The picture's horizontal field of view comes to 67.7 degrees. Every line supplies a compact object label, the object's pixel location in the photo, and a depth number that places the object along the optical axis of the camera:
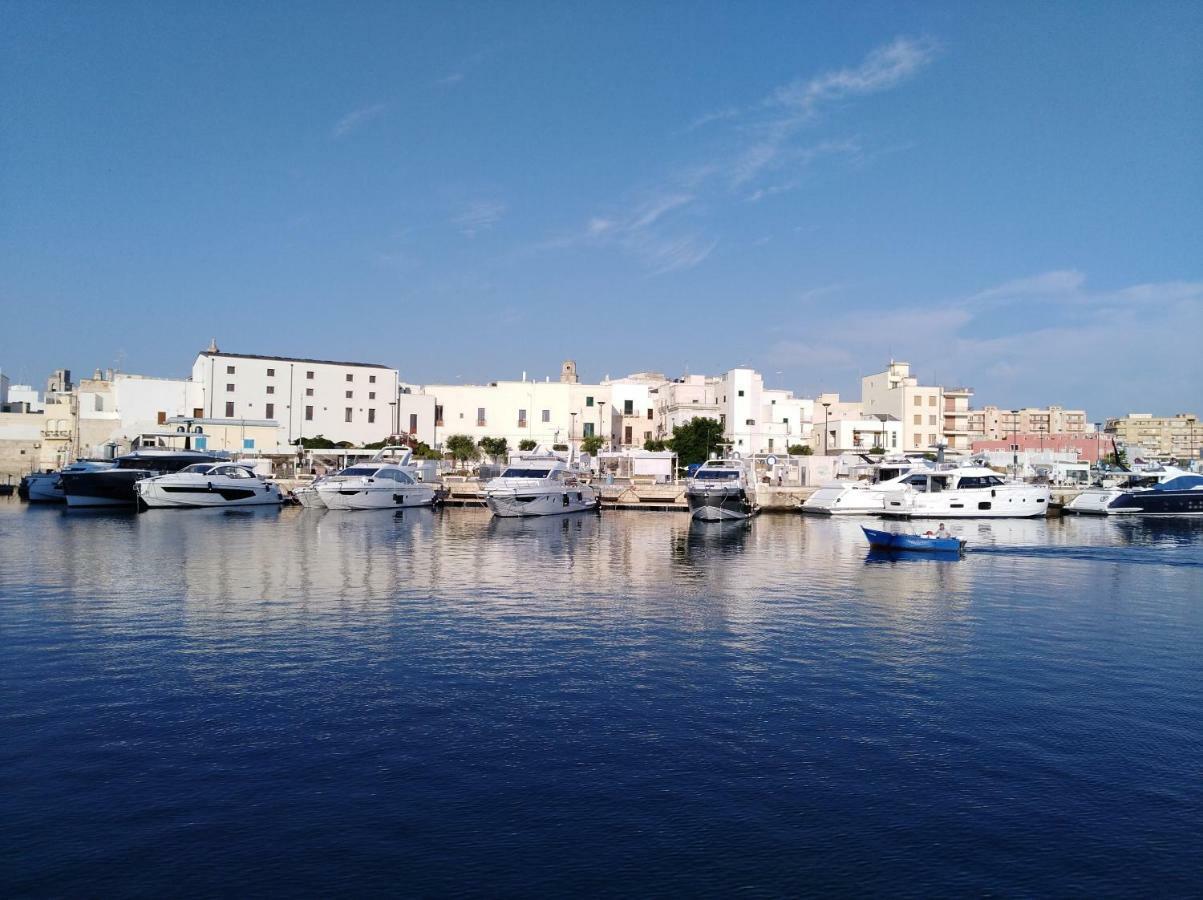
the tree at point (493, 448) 88.75
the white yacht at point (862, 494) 58.16
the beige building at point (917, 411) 97.56
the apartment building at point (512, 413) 92.69
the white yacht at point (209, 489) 53.44
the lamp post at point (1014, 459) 79.66
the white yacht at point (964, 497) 56.00
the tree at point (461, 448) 86.62
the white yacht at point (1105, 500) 62.06
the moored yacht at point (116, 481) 53.22
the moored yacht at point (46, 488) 61.12
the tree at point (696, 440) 82.31
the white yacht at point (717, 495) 51.66
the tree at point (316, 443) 81.06
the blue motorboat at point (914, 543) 34.97
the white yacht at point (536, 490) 52.56
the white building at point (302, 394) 81.12
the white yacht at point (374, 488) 55.34
